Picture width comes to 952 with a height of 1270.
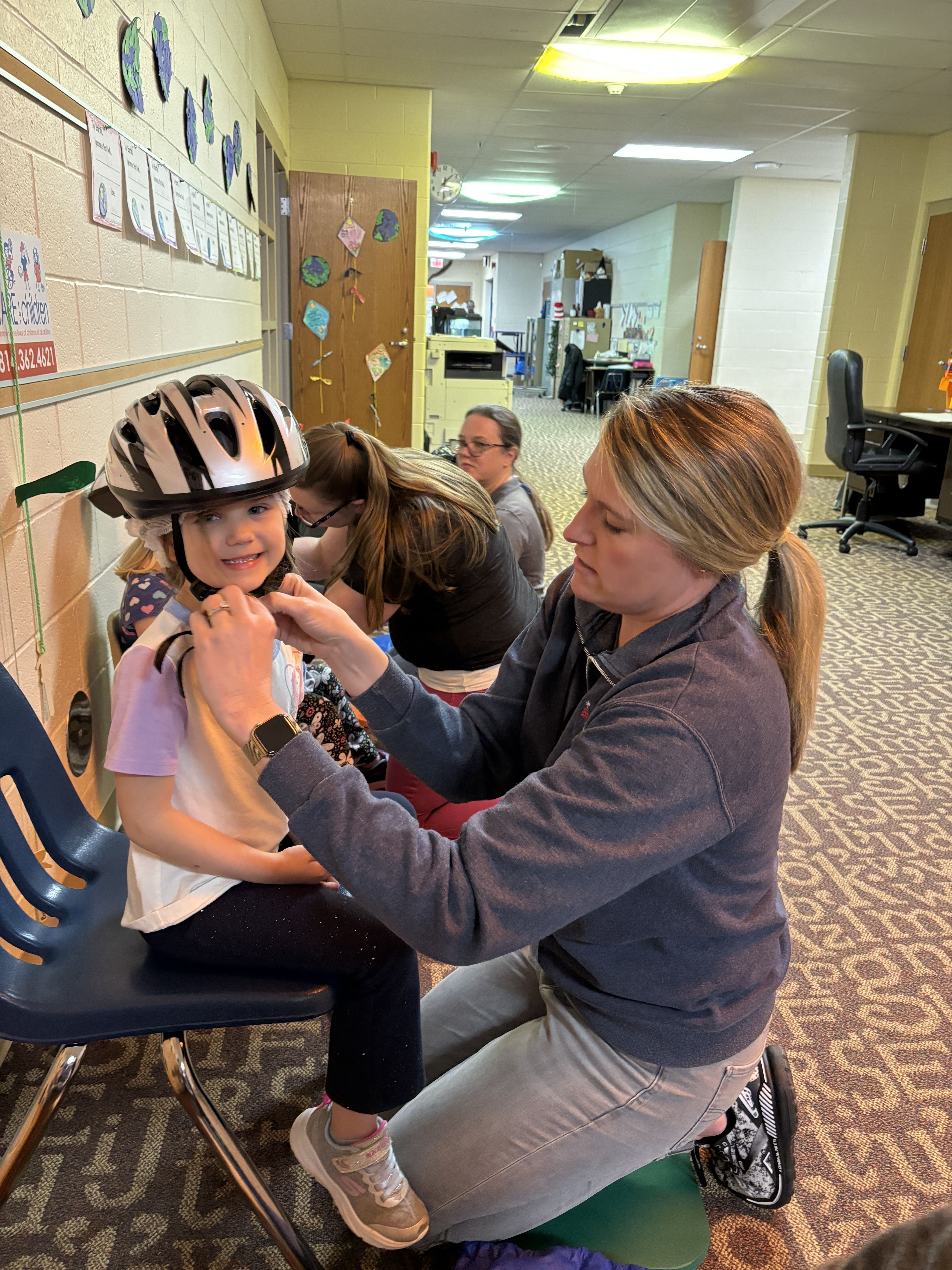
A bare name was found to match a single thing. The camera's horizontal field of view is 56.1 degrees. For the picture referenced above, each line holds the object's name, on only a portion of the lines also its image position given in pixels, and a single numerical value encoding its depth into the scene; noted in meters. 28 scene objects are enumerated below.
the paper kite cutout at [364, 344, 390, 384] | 6.54
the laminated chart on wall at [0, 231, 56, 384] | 1.36
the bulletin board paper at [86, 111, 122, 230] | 1.77
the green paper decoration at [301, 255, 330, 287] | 6.32
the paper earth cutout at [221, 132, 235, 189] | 3.43
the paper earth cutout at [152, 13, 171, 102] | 2.27
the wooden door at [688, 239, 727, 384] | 10.90
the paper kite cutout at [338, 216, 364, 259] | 6.33
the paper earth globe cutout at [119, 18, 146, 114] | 1.99
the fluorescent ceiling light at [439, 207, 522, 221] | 13.33
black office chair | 5.67
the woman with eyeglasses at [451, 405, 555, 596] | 2.83
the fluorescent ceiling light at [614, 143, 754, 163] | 8.34
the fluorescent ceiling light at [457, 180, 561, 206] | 10.96
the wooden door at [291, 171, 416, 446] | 6.29
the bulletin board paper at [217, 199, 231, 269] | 3.34
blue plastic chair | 1.02
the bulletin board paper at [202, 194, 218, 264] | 3.01
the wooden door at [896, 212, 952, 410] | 7.56
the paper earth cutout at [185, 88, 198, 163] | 2.67
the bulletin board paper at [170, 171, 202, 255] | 2.52
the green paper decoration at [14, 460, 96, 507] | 1.33
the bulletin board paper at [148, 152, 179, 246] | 2.26
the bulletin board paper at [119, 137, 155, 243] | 2.01
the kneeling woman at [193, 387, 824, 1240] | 0.95
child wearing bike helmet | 1.08
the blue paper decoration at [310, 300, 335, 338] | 6.40
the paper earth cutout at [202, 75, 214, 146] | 2.98
